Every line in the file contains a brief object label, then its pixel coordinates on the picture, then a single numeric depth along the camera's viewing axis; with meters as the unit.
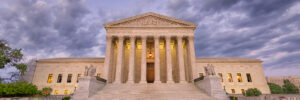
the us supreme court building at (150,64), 25.58
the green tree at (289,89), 50.84
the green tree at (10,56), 19.02
